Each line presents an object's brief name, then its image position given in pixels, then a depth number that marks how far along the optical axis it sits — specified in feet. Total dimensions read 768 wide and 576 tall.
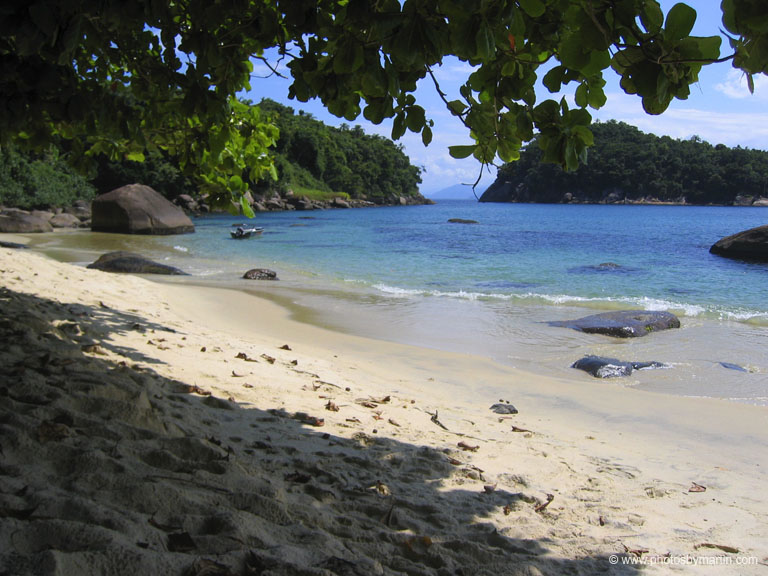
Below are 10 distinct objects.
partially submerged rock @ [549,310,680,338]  31.89
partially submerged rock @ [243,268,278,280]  51.16
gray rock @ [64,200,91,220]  110.20
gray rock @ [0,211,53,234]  80.12
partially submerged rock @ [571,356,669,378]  23.80
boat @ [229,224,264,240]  93.56
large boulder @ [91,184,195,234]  90.58
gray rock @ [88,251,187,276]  47.83
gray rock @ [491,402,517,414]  17.85
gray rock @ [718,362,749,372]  25.43
